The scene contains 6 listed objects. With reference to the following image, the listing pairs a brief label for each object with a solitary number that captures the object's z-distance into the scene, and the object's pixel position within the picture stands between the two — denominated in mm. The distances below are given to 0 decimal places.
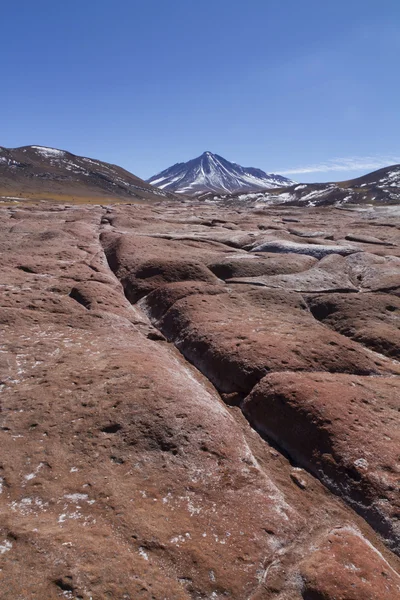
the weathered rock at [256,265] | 11109
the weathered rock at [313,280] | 10289
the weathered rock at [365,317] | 7977
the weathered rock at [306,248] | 12969
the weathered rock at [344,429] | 4508
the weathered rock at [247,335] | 6754
